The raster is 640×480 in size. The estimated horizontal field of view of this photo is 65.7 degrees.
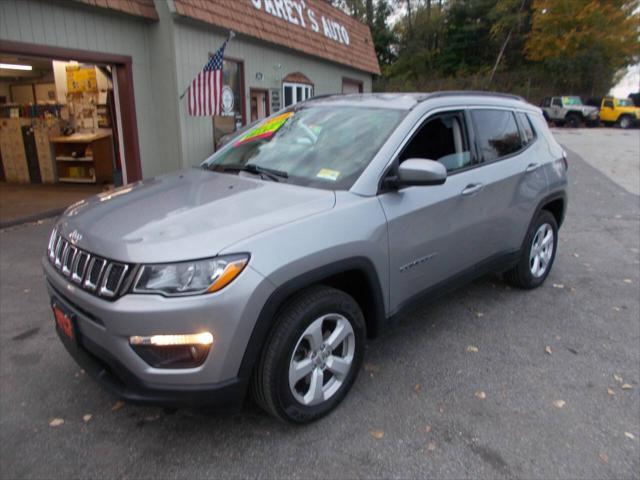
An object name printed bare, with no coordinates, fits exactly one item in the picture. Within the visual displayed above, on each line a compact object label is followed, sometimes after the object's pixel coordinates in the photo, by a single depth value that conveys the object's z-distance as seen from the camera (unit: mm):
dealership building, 7309
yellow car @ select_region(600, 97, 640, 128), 30188
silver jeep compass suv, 2217
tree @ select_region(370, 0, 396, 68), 43812
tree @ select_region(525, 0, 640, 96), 34906
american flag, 8060
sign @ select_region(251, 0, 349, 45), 11227
